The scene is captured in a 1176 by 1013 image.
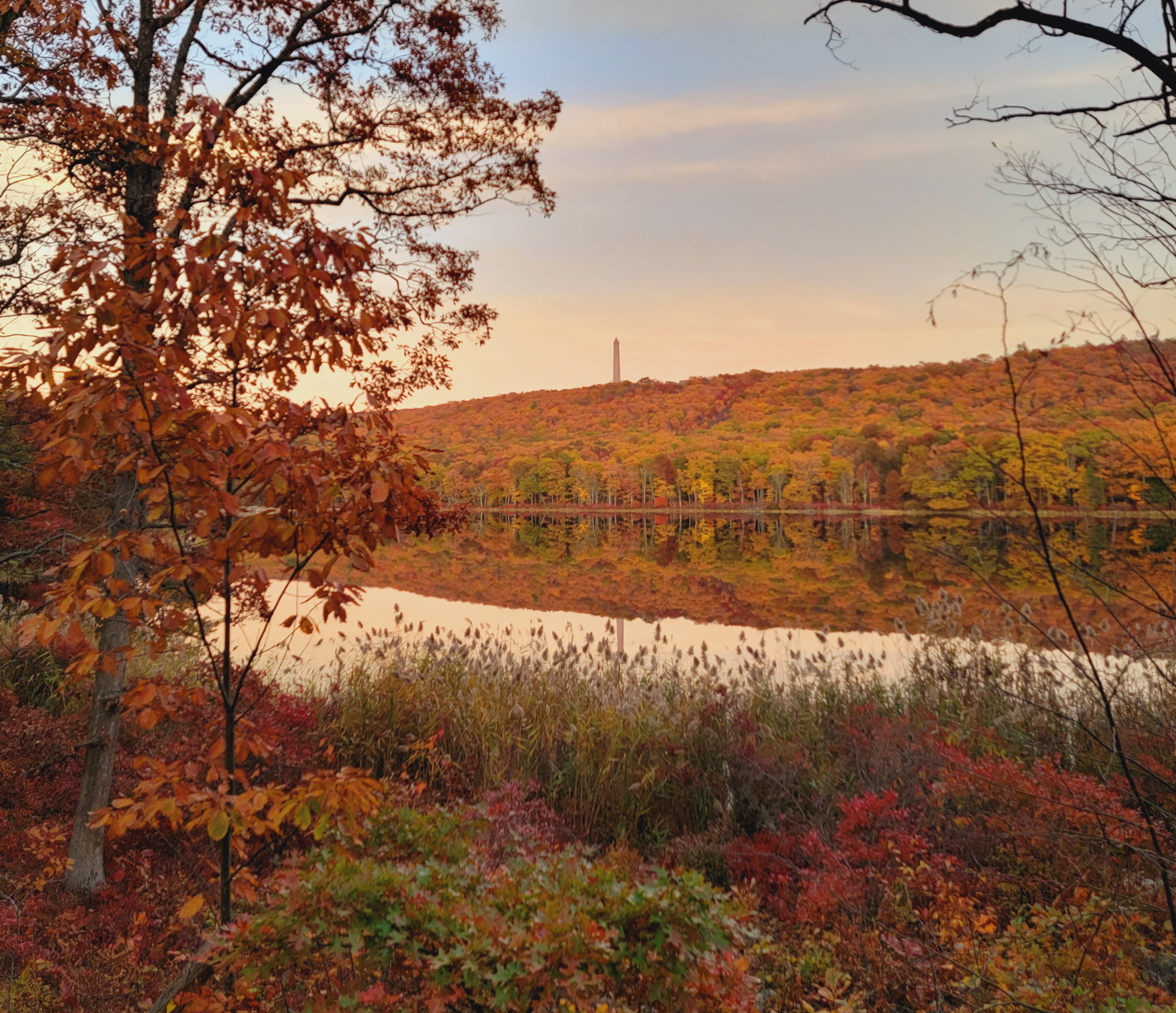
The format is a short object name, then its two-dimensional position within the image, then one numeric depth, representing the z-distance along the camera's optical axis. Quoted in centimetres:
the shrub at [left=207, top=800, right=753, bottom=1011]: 261
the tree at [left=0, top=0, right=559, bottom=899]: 246
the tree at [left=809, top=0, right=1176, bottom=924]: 211
